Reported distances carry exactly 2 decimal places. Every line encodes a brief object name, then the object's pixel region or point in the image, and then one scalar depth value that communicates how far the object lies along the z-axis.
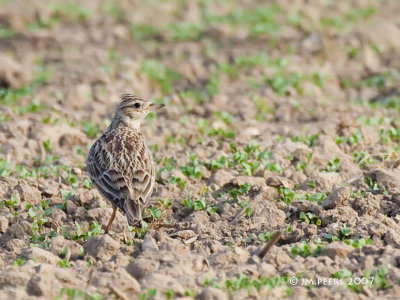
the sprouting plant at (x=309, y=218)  13.19
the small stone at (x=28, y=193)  14.31
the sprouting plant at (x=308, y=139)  17.08
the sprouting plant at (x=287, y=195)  13.99
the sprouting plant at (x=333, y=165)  15.74
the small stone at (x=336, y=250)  11.64
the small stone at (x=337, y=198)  13.50
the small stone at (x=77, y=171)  15.87
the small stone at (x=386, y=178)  14.35
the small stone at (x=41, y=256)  11.73
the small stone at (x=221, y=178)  14.98
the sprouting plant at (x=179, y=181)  14.86
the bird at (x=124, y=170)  12.98
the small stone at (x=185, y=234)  12.77
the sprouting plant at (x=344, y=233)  12.39
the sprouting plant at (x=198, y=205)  13.87
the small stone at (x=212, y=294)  10.30
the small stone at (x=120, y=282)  10.66
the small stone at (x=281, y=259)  11.58
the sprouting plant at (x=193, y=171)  15.33
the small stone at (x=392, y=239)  12.16
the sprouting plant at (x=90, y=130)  18.53
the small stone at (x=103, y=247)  11.98
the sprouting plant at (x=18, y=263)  11.42
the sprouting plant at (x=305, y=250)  11.80
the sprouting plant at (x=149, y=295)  10.44
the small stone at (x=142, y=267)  11.21
